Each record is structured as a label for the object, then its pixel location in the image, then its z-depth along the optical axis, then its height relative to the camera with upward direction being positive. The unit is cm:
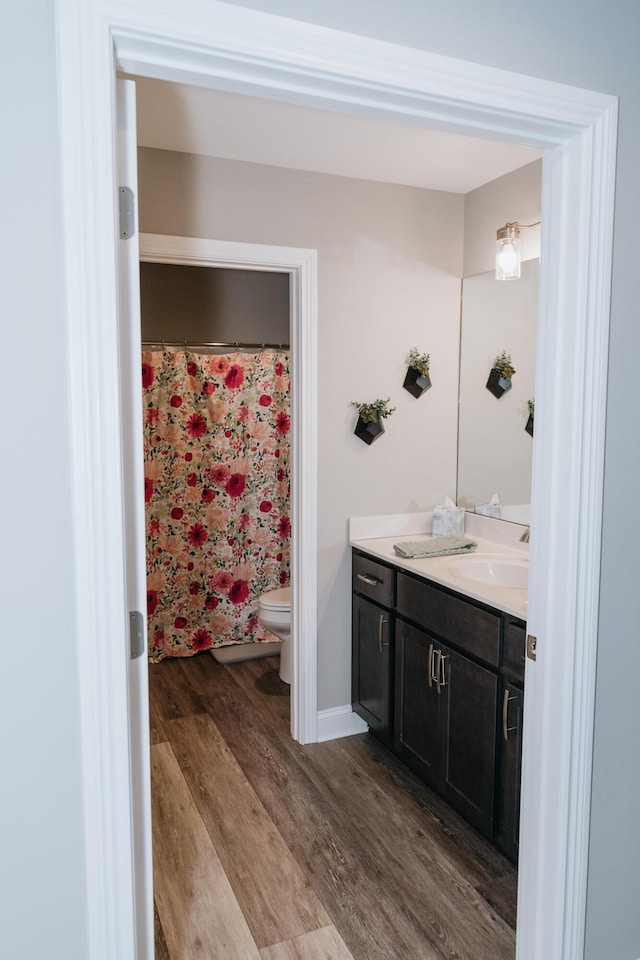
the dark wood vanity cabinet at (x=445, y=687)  228 -97
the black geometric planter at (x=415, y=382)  328 +18
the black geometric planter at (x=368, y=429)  318 -3
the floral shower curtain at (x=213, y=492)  421 -43
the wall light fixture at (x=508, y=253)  286 +68
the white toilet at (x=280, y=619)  382 -105
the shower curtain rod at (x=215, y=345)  420 +46
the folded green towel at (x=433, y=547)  294 -52
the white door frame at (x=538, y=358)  108 +14
